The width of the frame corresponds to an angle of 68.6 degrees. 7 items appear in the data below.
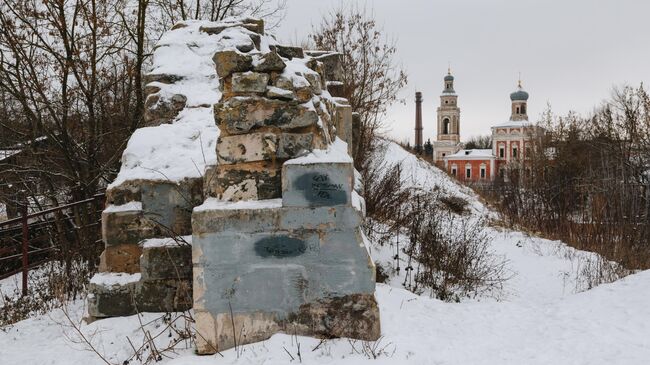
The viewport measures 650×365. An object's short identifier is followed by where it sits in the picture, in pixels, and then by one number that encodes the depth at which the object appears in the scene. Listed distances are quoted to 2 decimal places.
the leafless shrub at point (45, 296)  5.50
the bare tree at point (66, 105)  8.05
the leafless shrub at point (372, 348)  3.58
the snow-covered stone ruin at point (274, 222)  3.69
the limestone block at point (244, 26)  5.52
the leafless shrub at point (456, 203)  17.61
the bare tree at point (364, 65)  11.40
